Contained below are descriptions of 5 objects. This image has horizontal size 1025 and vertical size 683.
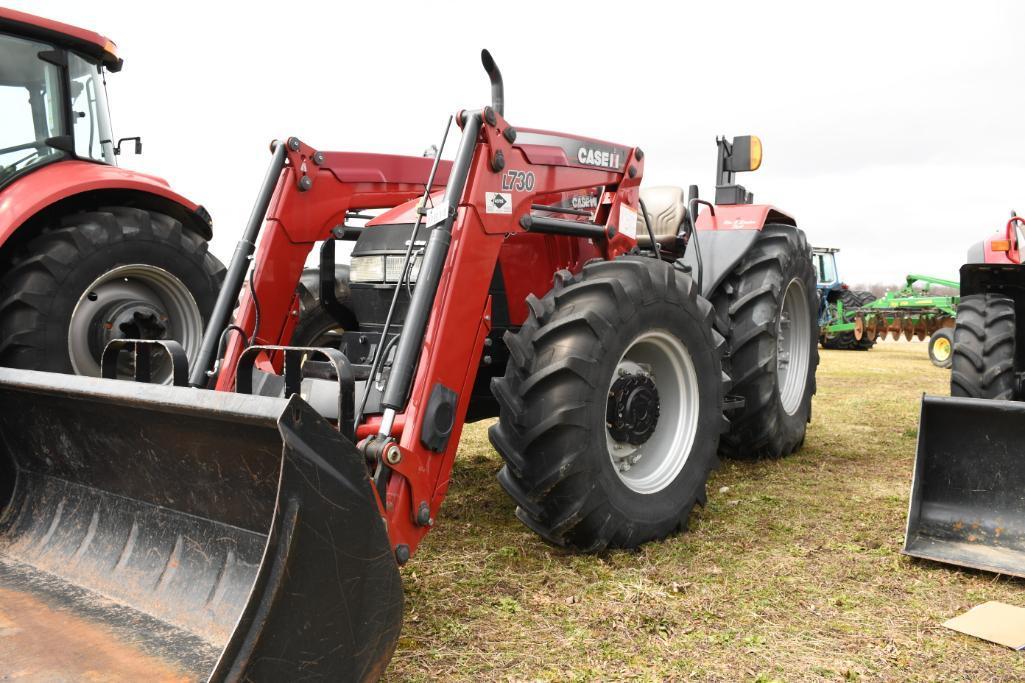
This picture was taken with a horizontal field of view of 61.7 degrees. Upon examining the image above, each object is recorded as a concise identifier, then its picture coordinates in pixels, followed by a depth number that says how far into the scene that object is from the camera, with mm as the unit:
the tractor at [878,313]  19875
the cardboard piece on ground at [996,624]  2801
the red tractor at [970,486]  3607
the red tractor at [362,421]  2199
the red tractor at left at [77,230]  4727
